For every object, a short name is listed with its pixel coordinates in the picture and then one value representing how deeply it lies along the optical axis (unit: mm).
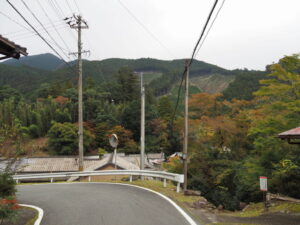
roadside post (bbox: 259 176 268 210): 8539
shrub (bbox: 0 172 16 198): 7659
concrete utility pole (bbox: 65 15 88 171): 18598
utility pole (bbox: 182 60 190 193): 12337
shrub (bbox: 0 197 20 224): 6020
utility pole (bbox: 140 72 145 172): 16922
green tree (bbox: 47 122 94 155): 48688
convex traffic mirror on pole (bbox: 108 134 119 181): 17312
